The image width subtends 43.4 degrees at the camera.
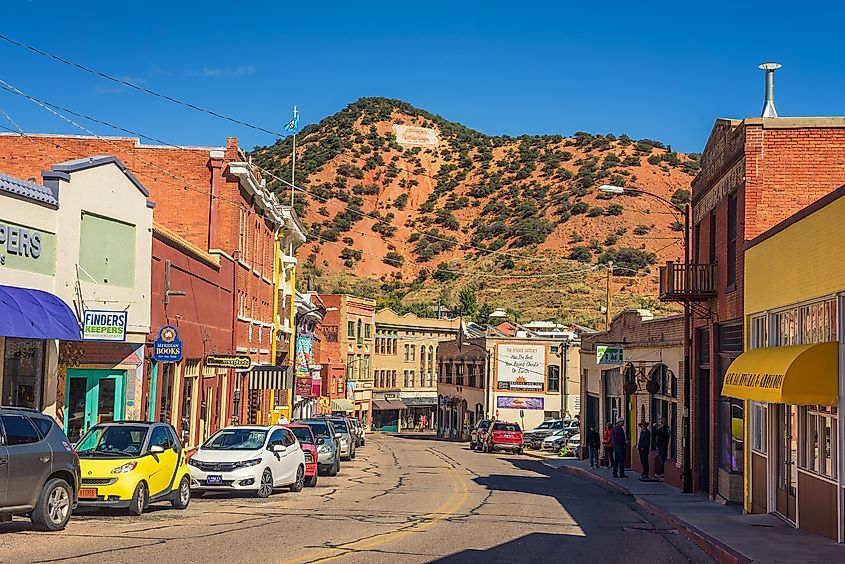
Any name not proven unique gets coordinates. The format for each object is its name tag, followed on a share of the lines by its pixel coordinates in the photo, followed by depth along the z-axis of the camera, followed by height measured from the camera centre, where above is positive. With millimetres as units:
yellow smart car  18641 -1837
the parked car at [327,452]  33938 -2665
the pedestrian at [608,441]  40250 -2539
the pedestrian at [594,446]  42881 -2876
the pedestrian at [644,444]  34781 -2260
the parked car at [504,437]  57562 -3468
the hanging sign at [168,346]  27328 +508
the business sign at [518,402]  76938 -2112
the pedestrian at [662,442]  34406 -2154
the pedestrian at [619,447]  36594 -2472
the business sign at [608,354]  37906 +735
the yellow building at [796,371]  17266 +126
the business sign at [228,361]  32500 +185
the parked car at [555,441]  61094 -3857
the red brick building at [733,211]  23953 +3936
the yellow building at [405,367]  97438 +362
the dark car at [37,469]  15062 -1559
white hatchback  23703 -2158
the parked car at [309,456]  29156 -2411
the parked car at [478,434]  59375 -3480
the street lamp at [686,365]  29250 +309
